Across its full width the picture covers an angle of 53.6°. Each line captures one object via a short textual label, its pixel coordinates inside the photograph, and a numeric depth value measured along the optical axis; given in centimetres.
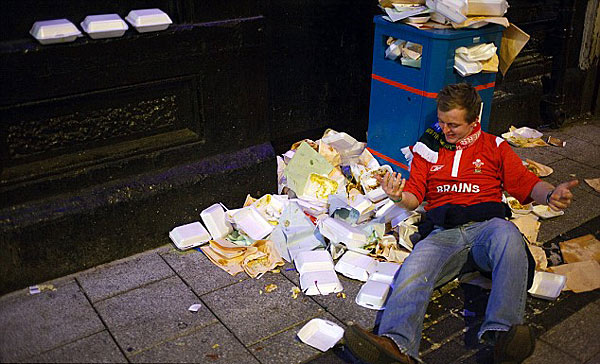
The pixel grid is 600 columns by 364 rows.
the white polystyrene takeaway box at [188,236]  397
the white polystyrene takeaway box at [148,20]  347
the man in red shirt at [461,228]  298
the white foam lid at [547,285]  359
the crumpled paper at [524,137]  578
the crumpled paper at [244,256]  384
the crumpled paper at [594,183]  492
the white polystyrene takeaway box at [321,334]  320
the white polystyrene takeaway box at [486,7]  419
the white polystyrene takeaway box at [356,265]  375
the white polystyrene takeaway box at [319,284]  362
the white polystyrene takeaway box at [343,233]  390
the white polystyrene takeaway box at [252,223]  404
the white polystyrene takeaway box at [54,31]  318
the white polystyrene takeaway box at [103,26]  333
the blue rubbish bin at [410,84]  415
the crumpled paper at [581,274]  371
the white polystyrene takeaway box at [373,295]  347
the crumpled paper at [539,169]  509
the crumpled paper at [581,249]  399
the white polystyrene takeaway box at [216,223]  407
